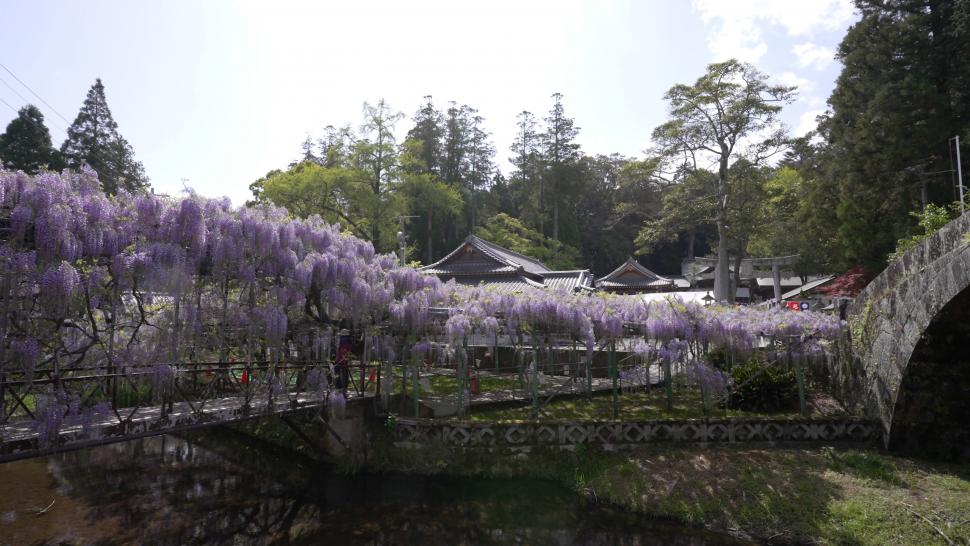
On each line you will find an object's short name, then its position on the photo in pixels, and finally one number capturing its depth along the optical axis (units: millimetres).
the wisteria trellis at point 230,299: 6156
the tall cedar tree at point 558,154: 34594
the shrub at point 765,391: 10336
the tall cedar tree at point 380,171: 22781
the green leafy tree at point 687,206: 20516
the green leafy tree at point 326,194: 21422
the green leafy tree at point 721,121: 18875
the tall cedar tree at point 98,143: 26094
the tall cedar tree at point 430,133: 36812
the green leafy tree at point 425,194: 24623
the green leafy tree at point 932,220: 9477
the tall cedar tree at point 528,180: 34594
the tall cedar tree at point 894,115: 15680
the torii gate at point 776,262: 19805
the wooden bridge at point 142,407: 5859
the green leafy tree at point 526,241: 30844
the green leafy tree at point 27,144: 23219
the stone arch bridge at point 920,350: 7258
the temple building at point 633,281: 30812
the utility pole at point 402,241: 15820
